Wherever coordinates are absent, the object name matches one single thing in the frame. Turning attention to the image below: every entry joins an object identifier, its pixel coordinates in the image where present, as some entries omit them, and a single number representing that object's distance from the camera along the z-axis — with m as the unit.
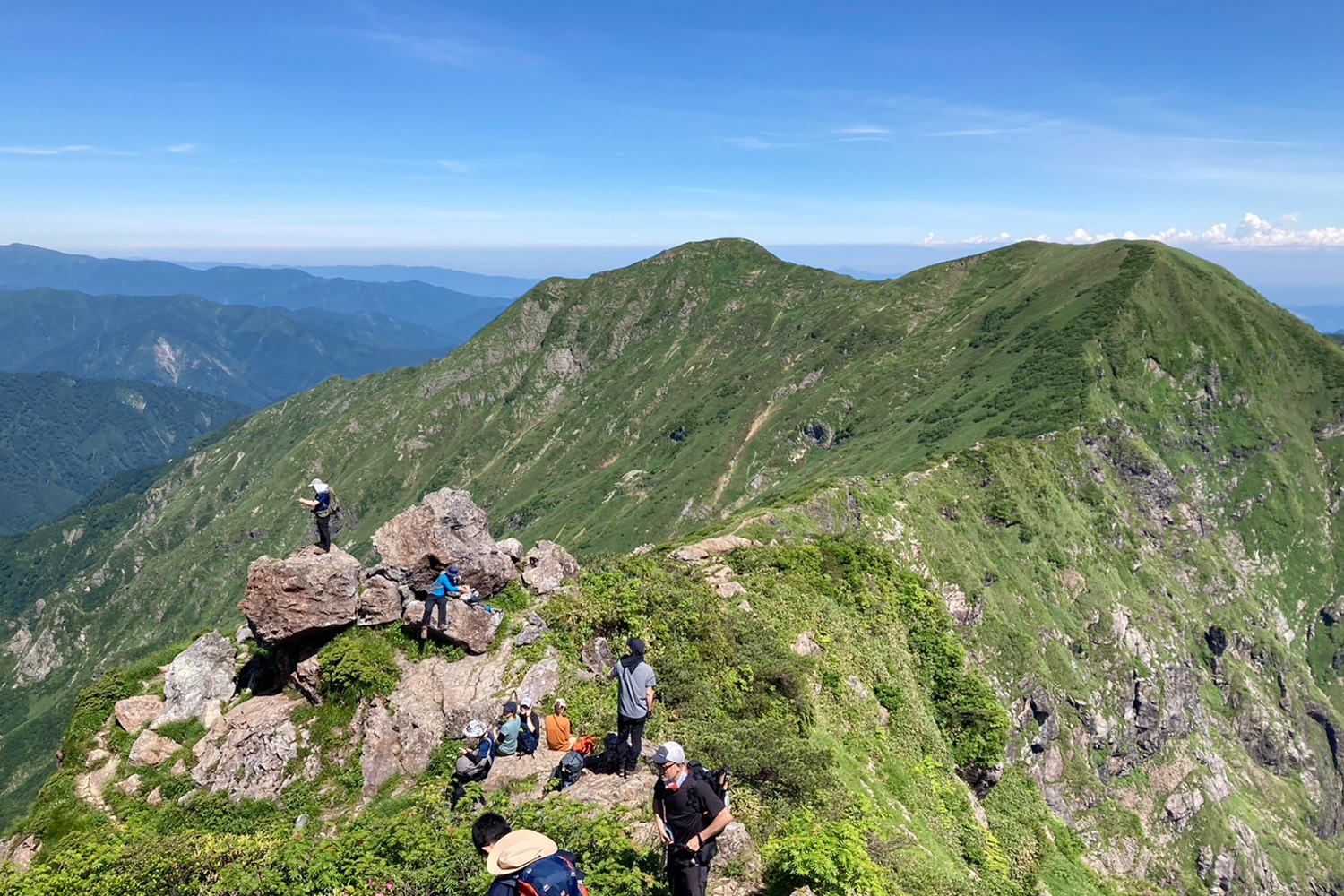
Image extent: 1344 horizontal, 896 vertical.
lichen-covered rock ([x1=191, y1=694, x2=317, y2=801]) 21.61
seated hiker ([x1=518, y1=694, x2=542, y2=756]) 18.67
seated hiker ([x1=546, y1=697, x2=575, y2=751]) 18.36
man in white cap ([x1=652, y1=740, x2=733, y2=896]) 11.32
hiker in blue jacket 22.84
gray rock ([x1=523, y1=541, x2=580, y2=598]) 26.27
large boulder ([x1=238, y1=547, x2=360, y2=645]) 23.11
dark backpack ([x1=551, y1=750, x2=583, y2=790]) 16.81
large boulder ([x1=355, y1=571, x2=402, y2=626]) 24.03
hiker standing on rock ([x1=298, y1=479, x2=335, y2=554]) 24.00
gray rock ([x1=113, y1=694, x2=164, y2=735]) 24.78
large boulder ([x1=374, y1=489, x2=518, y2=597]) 25.20
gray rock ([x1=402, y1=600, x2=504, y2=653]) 23.28
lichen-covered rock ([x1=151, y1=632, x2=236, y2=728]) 24.78
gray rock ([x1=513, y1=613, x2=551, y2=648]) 23.27
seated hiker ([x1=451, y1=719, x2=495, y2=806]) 17.05
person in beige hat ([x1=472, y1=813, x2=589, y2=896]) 8.34
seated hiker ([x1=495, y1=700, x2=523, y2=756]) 18.44
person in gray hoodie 15.88
